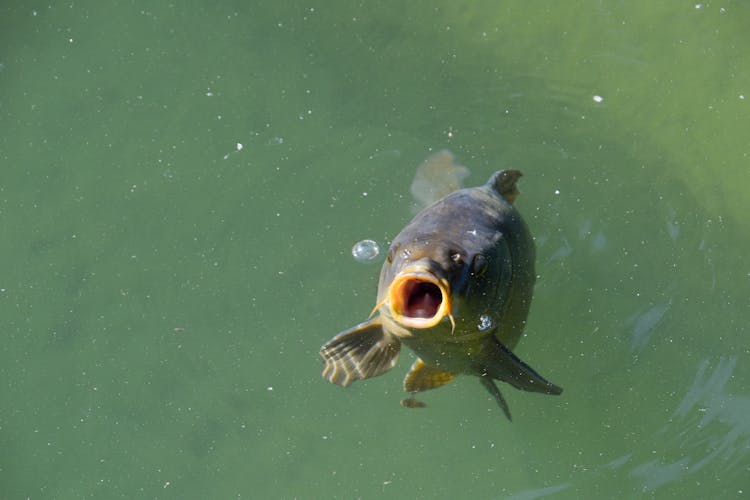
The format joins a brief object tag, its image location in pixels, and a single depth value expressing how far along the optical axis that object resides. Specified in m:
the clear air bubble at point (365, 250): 8.25
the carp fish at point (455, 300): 5.02
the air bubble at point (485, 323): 5.51
